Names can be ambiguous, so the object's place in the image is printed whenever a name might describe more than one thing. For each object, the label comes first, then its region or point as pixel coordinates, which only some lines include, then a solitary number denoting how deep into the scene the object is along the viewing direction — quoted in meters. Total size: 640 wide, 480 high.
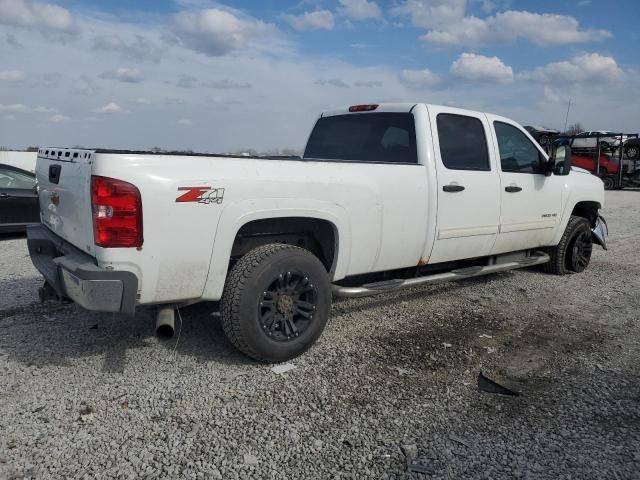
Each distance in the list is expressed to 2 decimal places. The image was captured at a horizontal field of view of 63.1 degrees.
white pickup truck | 3.03
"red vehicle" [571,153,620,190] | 22.97
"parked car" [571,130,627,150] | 21.45
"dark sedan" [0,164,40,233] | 8.31
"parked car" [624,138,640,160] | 22.72
